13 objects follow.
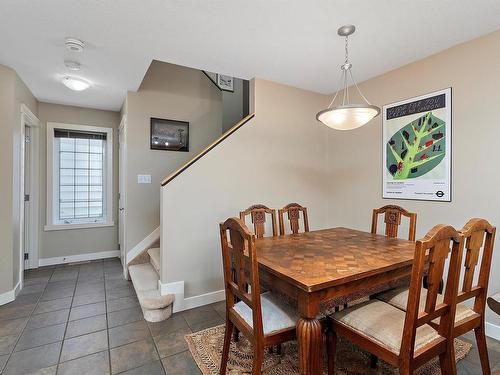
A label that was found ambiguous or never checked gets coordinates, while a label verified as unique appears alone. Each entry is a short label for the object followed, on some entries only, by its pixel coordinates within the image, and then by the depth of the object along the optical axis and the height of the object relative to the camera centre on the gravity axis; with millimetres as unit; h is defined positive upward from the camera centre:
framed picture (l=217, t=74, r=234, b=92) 3925 +1626
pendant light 1802 +527
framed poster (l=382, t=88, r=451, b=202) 2371 +402
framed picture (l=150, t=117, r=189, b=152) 3428 +707
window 3857 +155
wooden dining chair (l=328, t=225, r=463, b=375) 1111 -683
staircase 2312 -1014
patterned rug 1678 -1181
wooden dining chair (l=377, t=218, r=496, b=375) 1344 -550
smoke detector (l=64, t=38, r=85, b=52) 2106 +1172
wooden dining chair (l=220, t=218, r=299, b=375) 1312 -705
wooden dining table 1239 -442
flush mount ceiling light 2704 +1083
